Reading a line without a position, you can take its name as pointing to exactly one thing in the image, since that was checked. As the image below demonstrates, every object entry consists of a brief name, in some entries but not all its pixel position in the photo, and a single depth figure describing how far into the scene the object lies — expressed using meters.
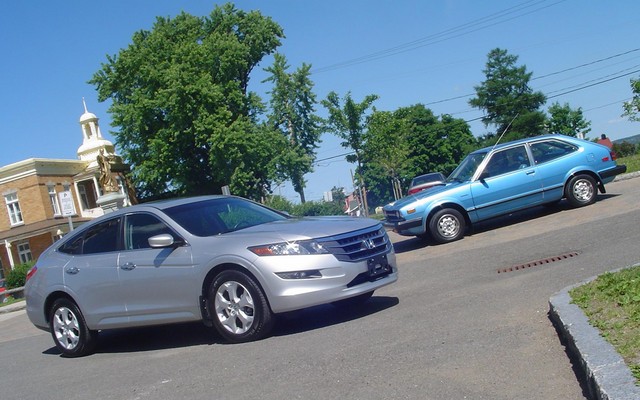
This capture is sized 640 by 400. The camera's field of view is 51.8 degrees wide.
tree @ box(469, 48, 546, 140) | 84.19
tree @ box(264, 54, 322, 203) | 51.56
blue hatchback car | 12.19
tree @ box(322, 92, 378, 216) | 42.05
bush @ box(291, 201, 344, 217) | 36.12
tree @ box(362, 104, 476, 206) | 80.06
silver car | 6.57
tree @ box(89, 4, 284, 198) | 43.06
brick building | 50.88
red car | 29.38
